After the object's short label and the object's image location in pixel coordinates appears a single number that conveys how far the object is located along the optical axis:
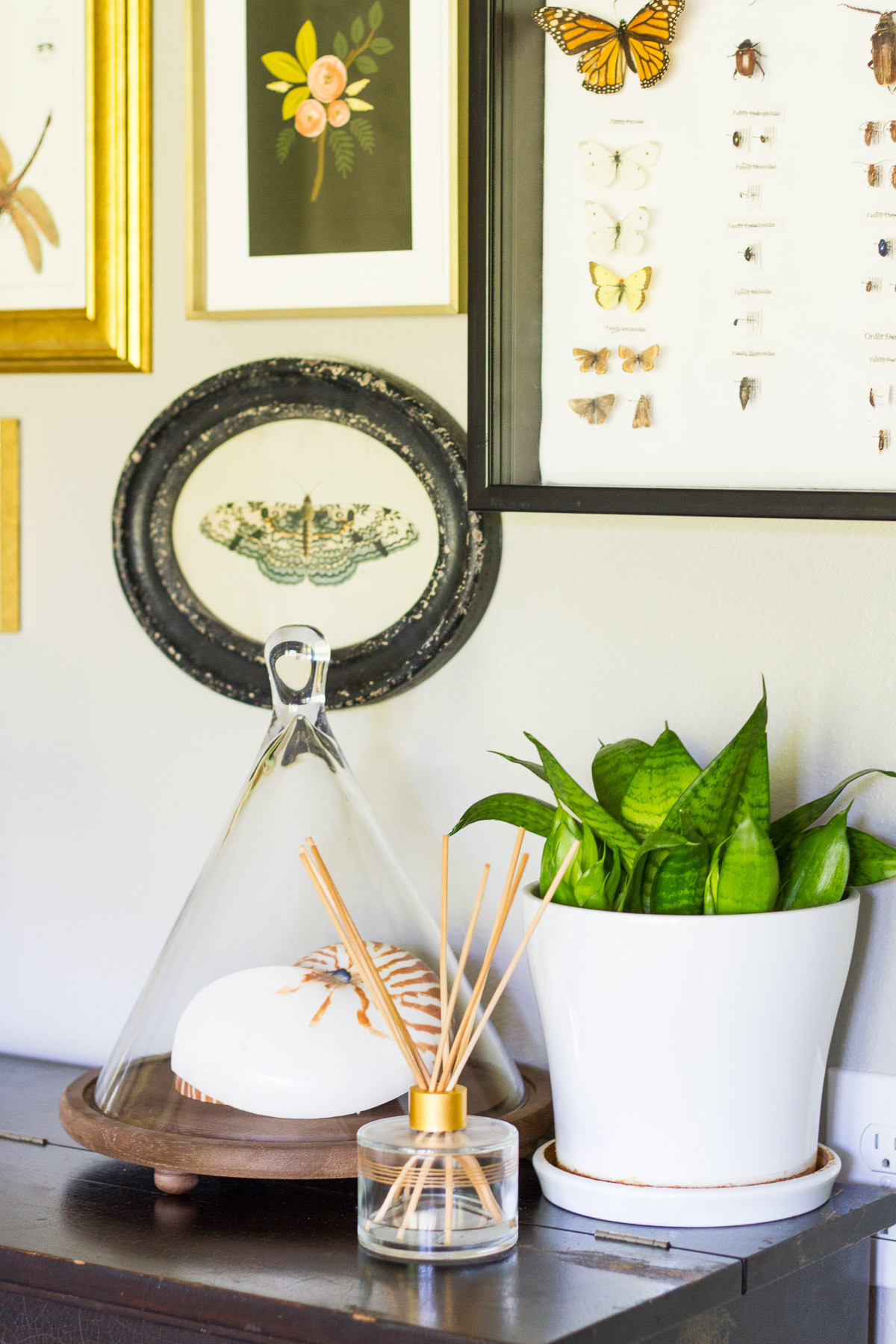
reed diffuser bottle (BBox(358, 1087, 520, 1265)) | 1.72
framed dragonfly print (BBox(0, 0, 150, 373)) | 2.09
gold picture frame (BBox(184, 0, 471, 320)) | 1.98
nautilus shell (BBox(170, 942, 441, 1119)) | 1.80
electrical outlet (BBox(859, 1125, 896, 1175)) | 1.89
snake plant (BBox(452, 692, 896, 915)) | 1.78
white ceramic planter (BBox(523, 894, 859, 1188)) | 1.76
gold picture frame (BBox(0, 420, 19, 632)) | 2.14
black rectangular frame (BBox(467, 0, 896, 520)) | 1.93
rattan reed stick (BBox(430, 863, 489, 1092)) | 1.75
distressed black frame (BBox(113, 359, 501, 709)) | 1.99
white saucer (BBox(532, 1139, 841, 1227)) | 1.77
